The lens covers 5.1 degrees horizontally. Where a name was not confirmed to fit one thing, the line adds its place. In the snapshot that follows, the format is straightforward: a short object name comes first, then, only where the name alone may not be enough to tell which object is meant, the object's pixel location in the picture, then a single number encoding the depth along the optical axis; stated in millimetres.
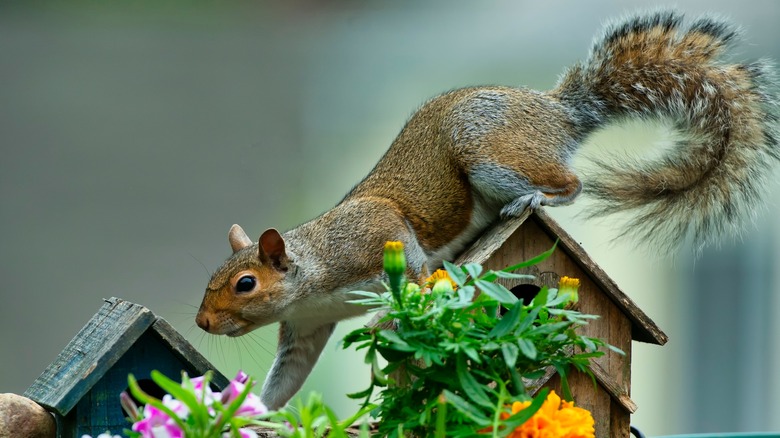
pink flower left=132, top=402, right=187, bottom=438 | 4830
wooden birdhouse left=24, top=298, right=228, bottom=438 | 4965
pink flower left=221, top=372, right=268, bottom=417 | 4841
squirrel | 5116
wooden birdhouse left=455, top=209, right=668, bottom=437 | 5039
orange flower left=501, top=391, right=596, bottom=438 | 4860
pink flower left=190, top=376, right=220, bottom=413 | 4835
